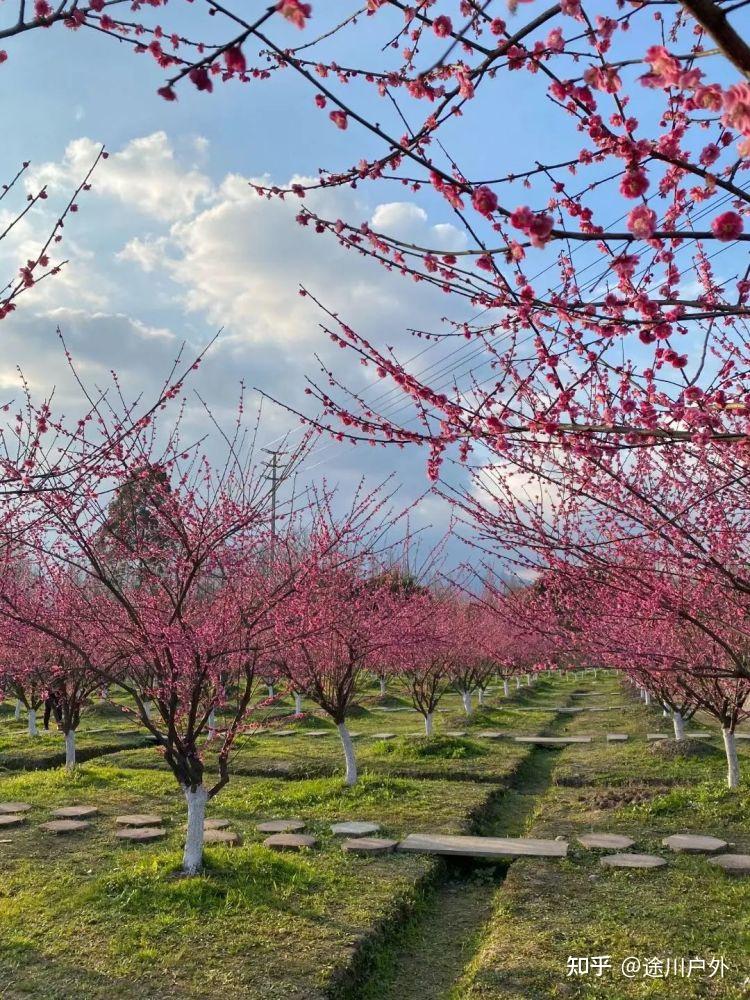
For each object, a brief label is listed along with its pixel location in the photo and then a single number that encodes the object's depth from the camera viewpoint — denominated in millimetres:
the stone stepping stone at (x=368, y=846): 7370
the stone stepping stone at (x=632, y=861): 6746
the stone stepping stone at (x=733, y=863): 6492
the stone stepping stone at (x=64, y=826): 8453
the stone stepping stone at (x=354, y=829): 8031
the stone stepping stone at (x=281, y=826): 8250
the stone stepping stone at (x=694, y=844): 7129
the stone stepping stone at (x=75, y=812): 9086
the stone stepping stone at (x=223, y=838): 7738
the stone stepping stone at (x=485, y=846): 7145
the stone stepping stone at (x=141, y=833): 7986
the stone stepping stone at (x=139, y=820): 8617
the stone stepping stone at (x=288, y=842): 7551
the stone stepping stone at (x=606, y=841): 7328
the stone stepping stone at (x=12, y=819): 8797
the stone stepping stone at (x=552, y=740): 14945
